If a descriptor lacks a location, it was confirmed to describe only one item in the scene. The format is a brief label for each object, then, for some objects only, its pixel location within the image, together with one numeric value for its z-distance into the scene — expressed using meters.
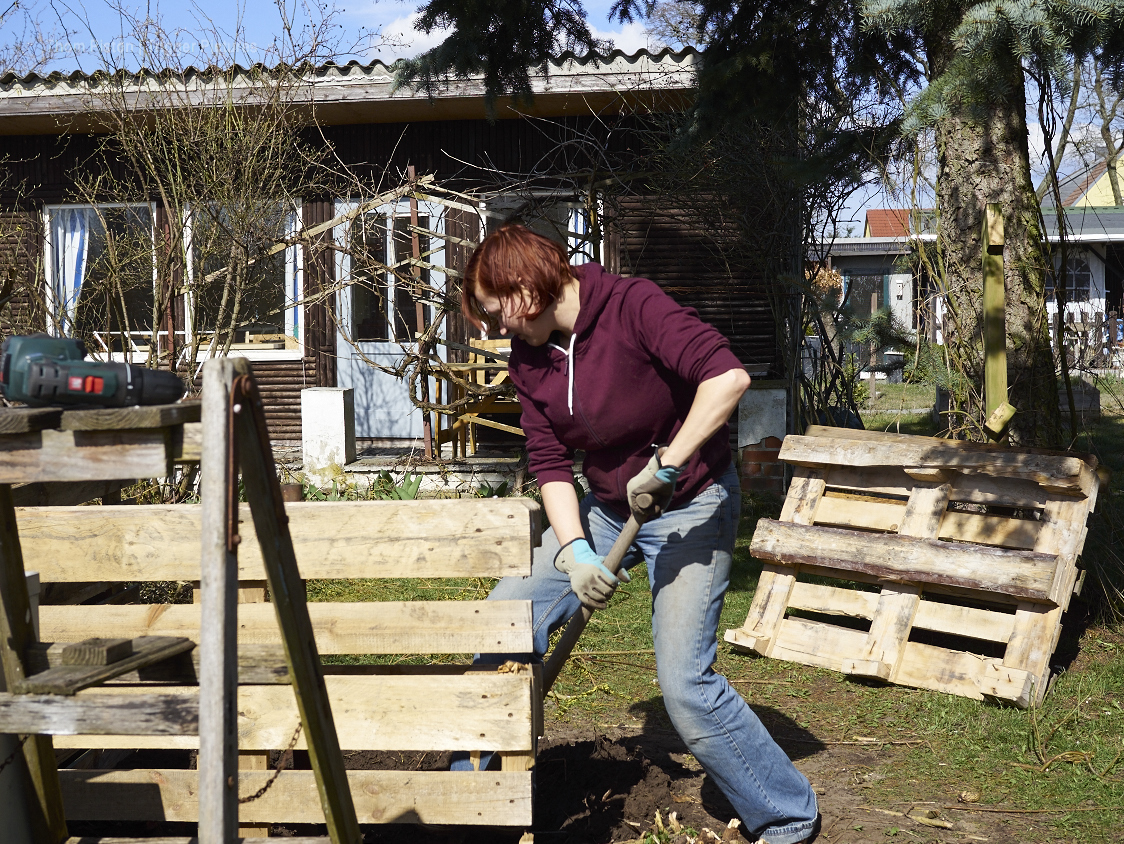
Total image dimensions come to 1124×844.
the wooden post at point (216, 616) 1.59
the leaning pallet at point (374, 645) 2.52
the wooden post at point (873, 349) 4.97
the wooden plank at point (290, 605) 1.70
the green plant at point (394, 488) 6.52
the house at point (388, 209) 7.65
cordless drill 1.61
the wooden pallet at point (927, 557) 3.79
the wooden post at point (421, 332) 6.65
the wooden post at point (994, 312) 4.26
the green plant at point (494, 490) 7.21
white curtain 9.30
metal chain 2.51
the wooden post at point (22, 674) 2.08
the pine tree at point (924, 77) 2.98
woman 2.44
